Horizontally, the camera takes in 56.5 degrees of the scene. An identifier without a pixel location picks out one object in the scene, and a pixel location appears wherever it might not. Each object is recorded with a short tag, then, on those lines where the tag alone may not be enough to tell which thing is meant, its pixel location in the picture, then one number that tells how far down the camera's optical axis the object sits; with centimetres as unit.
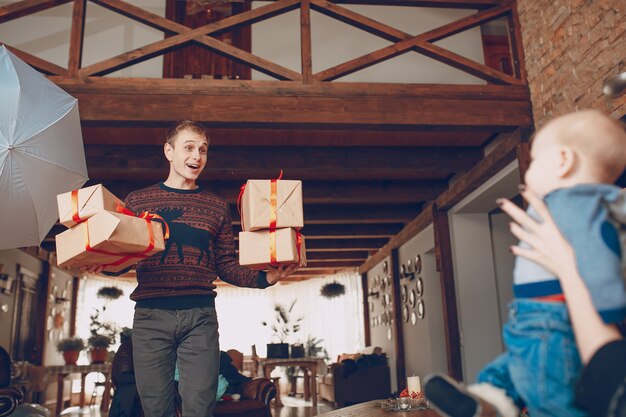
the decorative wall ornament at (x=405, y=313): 853
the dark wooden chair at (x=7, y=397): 391
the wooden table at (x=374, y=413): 272
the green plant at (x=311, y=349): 1082
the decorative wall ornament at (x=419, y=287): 766
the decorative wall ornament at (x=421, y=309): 760
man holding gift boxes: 173
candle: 315
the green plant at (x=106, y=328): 728
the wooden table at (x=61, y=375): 673
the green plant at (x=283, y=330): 809
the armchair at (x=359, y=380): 808
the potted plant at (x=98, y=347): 698
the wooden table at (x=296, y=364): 759
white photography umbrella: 244
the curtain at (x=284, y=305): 1297
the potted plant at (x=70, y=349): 730
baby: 93
